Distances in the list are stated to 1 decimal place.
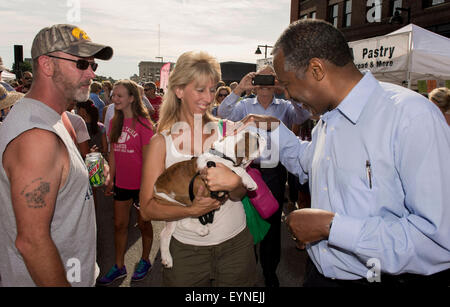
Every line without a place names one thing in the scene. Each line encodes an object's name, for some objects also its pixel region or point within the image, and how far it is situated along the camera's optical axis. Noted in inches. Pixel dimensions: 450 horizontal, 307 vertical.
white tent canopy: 316.5
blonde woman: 83.7
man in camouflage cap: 55.9
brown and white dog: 80.0
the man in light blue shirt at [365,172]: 47.9
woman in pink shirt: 162.1
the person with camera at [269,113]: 157.6
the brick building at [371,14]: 677.3
